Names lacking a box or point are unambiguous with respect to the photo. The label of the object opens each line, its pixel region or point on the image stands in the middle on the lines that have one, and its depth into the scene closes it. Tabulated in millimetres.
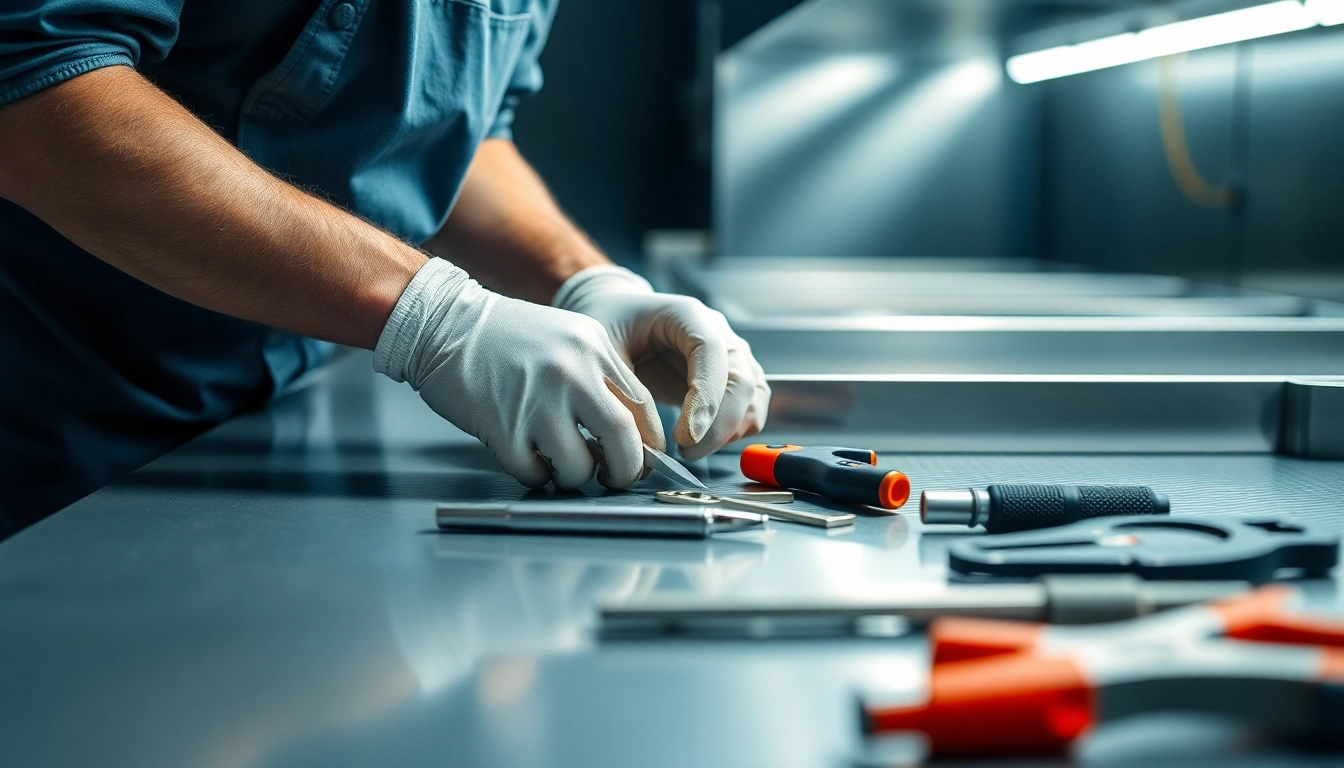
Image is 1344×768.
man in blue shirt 879
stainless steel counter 452
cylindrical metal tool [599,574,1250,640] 526
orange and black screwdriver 802
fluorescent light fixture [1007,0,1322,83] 1670
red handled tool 409
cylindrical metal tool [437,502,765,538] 733
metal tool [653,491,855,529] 774
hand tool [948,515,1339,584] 585
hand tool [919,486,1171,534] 732
